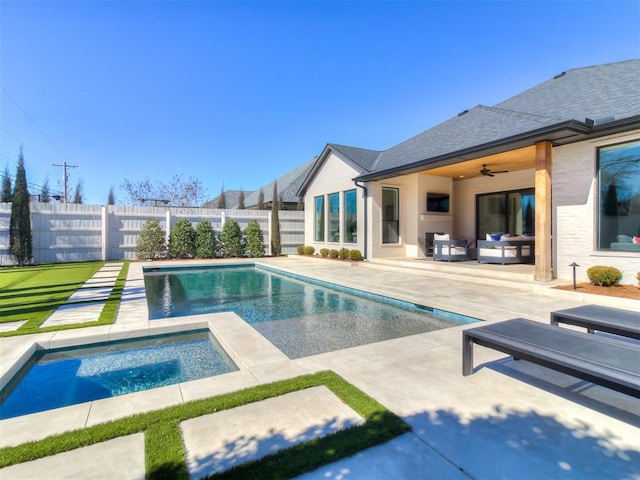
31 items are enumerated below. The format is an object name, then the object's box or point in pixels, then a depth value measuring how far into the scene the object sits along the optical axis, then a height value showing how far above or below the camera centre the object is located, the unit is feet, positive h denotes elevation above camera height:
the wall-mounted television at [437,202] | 47.32 +5.03
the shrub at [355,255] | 47.29 -2.47
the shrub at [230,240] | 58.39 -0.18
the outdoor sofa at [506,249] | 36.68 -1.42
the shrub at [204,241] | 56.49 -0.29
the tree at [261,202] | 84.97 +9.49
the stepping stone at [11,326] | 16.74 -4.44
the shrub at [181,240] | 55.26 -0.08
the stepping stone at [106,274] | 36.06 -3.85
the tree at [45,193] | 98.84 +14.86
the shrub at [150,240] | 53.31 -0.06
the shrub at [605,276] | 23.62 -2.88
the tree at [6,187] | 84.74 +14.33
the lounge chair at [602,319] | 11.64 -3.17
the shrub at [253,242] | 59.67 -0.57
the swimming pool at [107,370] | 11.80 -5.48
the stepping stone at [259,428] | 7.13 -4.69
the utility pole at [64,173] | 103.81 +21.30
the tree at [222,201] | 88.59 +10.20
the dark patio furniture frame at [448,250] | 40.01 -1.73
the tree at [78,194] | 102.21 +14.78
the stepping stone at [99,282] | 30.17 -4.04
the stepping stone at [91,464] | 6.63 -4.68
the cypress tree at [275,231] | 62.54 +1.44
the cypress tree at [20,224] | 46.01 +2.36
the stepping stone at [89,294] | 24.00 -4.21
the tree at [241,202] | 91.05 +10.20
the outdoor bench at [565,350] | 7.95 -3.25
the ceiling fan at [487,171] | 40.01 +8.29
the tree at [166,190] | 96.27 +14.45
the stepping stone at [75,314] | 18.13 -4.38
